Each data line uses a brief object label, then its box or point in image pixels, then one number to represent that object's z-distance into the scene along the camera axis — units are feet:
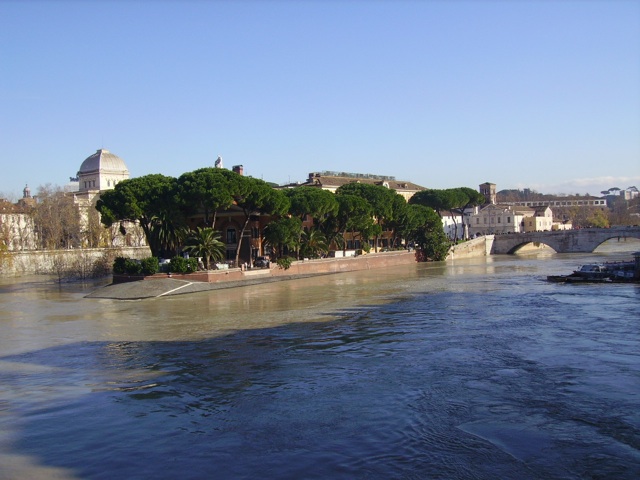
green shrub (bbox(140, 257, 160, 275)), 172.65
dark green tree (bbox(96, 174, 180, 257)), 182.91
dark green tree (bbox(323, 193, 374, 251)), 235.40
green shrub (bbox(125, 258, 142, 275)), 174.70
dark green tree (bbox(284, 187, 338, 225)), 219.00
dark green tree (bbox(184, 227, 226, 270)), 185.68
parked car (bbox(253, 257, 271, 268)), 204.25
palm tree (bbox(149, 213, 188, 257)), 188.85
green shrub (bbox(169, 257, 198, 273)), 174.91
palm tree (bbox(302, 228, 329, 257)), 224.53
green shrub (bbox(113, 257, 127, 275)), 179.11
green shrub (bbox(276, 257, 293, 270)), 204.54
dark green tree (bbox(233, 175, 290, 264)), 185.88
